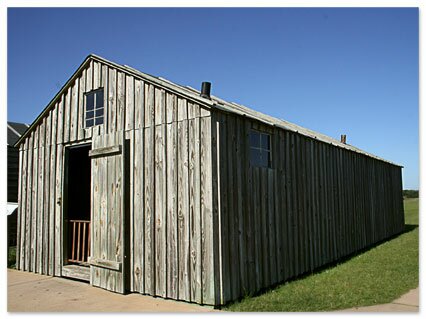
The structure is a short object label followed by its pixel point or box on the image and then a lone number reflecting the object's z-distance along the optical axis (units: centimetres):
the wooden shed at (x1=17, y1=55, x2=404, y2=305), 646
